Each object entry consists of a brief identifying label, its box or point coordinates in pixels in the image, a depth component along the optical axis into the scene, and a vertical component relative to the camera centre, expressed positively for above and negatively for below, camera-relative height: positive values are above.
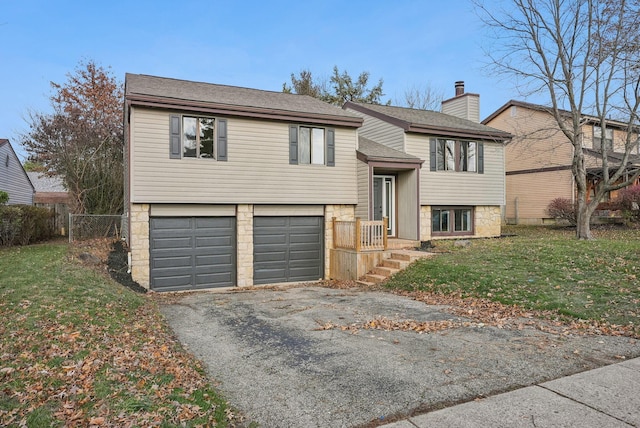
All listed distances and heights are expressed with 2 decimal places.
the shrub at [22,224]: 13.02 -0.19
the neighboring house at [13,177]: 21.72 +2.43
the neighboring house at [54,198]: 18.30 +1.58
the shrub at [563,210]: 18.39 +0.30
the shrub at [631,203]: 16.61 +0.55
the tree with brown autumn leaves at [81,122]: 19.00 +5.71
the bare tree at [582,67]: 12.71 +4.95
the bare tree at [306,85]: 32.34 +10.78
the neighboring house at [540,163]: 20.70 +2.88
